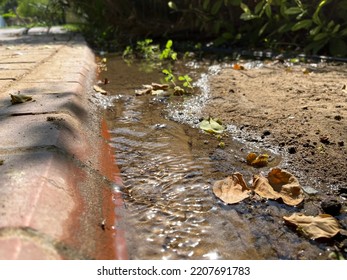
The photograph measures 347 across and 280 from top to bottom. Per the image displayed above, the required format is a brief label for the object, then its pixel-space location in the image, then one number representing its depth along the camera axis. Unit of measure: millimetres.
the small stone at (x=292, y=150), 830
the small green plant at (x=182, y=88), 1172
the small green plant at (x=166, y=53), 1812
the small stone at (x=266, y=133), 900
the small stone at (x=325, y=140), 844
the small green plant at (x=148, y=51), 2015
